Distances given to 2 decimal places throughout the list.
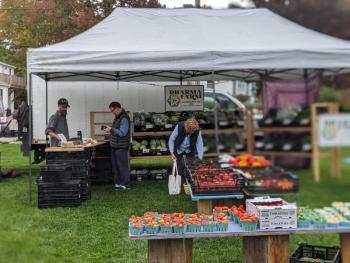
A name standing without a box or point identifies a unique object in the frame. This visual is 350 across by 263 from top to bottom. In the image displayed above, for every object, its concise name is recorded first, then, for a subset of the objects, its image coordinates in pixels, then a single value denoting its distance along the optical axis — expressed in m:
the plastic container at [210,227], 3.20
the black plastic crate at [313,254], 3.34
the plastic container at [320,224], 2.56
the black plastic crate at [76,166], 7.14
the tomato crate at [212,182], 3.19
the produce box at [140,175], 9.26
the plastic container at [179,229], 3.22
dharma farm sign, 8.20
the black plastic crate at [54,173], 6.60
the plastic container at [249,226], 3.19
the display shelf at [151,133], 8.70
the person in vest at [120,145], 7.89
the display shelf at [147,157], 8.18
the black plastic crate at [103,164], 8.82
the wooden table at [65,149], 7.25
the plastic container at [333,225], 2.53
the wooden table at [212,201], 3.99
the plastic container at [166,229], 3.22
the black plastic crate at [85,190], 7.17
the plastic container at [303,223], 2.76
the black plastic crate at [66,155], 7.31
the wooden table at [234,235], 3.19
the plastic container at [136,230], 3.20
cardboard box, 2.91
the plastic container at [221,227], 3.23
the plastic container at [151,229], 3.20
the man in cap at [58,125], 7.78
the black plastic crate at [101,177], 8.80
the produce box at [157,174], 9.02
